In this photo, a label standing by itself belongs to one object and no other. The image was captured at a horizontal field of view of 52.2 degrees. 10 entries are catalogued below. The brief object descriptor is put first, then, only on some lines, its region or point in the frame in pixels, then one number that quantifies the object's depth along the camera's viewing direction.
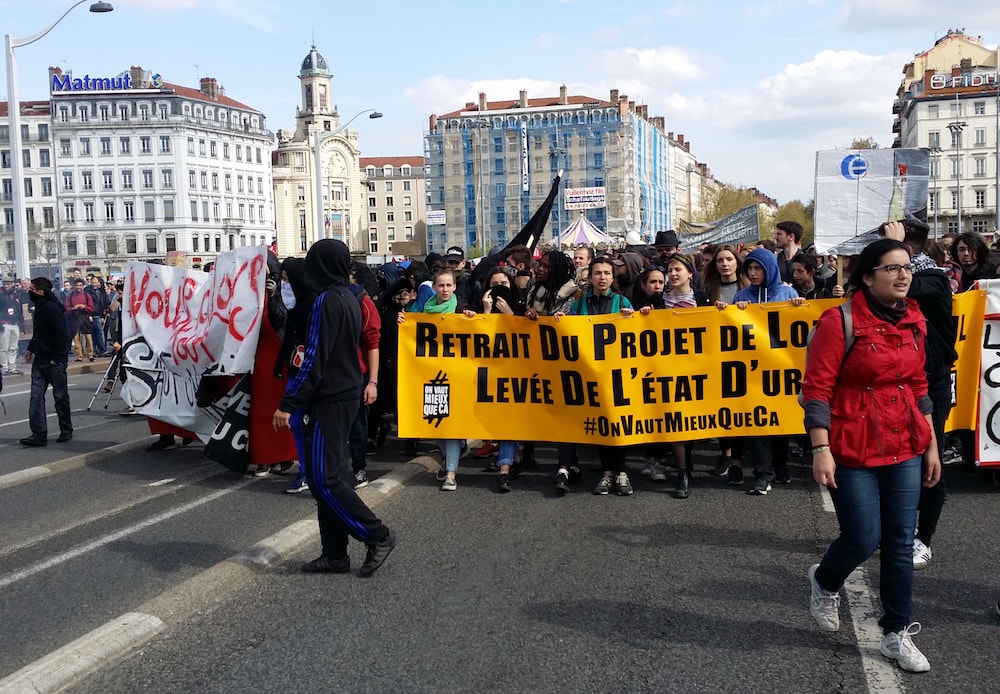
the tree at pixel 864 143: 103.82
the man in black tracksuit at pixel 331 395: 5.71
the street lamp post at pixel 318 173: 36.66
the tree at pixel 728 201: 105.12
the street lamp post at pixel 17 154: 23.86
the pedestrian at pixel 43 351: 11.21
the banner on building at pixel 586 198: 82.62
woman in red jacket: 4.36
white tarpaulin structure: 29.41
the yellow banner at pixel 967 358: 7.84
